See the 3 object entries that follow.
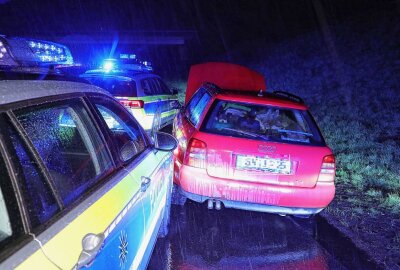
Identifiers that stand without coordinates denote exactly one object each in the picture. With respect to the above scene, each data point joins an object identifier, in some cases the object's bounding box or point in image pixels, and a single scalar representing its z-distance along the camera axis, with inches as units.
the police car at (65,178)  62.1
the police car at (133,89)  327.9
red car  182.5
